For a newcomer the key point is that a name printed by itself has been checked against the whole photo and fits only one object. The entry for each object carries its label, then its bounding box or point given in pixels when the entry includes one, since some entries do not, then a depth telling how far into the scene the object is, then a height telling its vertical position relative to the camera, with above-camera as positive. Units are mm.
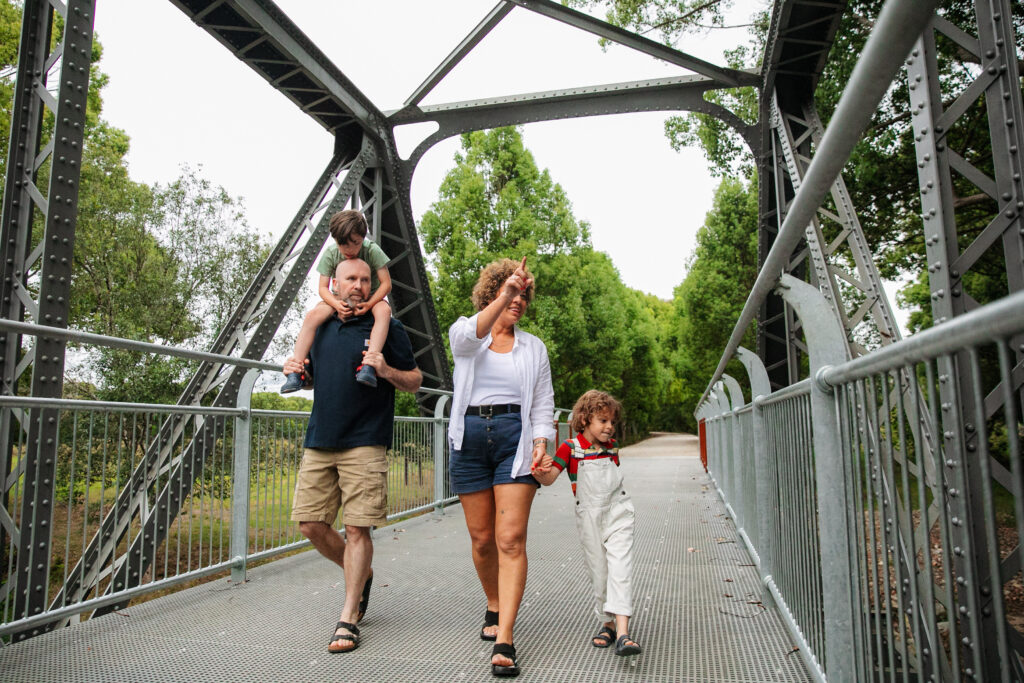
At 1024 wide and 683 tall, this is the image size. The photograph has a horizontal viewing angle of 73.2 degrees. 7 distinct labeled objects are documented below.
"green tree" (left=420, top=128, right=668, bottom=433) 21203 +5648
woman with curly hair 2701 -27
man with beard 3016 -87
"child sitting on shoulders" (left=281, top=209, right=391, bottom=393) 3078 +542
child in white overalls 2758 -371
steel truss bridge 1198 +555
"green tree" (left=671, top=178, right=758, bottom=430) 24578 +5460
